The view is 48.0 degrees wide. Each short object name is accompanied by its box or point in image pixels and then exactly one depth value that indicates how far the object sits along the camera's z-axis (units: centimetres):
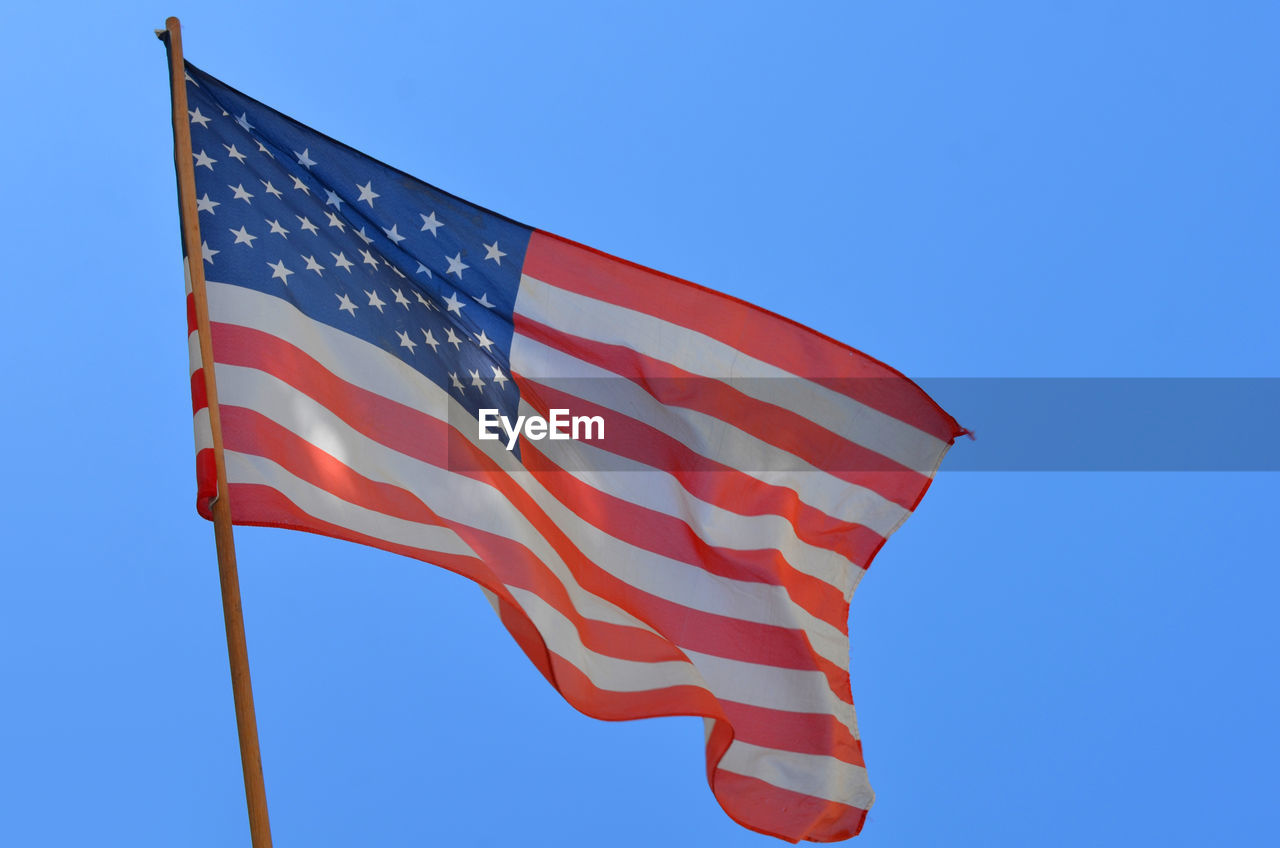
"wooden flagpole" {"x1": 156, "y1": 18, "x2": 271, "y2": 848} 838
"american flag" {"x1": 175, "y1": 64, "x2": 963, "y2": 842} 1069
